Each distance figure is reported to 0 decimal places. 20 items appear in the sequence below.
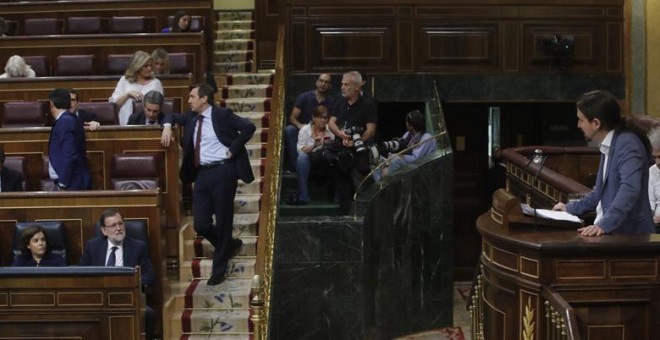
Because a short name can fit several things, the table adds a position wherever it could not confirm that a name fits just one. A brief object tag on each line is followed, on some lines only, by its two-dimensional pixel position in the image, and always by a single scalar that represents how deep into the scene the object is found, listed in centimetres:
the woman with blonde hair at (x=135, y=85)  741
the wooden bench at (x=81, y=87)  787
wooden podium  378
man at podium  389
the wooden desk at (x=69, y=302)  465
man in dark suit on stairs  652
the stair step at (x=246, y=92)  912
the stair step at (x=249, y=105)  888
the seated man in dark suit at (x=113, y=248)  560
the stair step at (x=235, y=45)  1025
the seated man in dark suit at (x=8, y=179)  645
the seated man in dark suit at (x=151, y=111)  688
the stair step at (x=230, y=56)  998
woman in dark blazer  559
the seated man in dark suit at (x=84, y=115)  679
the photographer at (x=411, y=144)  839
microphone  405
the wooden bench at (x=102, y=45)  886
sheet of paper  406
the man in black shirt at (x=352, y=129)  782
